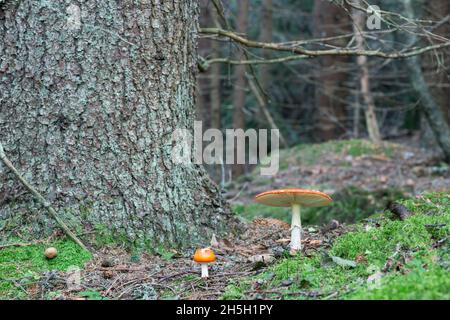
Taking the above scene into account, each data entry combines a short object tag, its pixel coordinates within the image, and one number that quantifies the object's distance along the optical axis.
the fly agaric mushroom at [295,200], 4.08
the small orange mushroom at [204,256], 3.78
